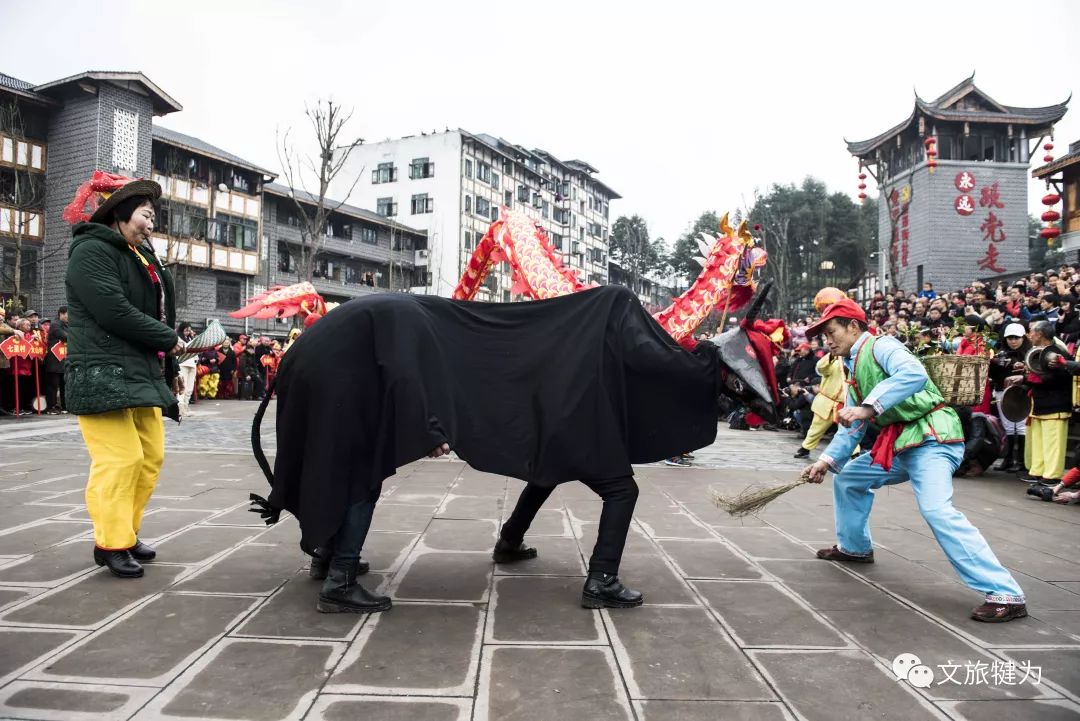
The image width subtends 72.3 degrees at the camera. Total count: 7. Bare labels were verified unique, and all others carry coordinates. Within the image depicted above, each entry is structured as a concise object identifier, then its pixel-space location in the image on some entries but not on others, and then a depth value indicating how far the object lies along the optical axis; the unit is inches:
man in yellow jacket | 361.8
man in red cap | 132.5
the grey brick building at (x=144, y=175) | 893.8
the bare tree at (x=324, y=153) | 768.3
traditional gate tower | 1040.8
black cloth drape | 123.3
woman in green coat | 141.9
